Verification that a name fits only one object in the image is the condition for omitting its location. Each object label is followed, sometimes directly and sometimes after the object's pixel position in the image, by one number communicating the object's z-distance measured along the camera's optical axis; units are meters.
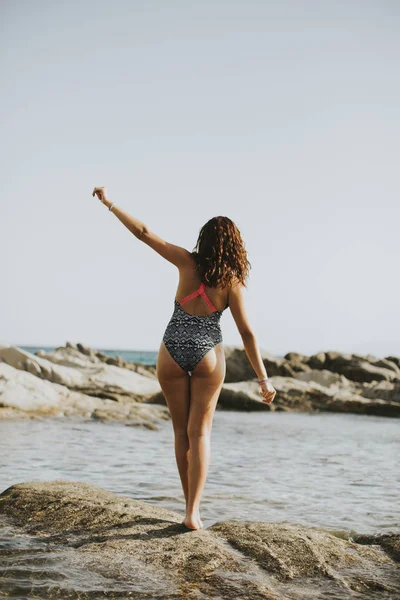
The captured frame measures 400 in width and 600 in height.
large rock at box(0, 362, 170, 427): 18.02
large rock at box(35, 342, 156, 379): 30.40
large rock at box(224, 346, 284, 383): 32.93
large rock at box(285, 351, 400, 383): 33.84
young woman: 5.49
